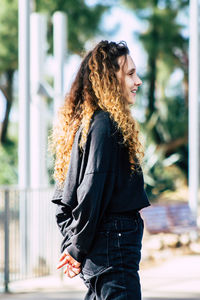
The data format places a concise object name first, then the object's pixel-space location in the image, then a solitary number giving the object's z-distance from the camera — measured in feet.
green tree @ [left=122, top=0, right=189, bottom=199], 70.69
